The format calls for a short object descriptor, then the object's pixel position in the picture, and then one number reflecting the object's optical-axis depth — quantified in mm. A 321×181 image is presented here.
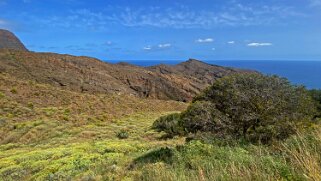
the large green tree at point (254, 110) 9953
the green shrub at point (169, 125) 19781
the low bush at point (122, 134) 19875
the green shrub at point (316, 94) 23372
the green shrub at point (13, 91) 32700
